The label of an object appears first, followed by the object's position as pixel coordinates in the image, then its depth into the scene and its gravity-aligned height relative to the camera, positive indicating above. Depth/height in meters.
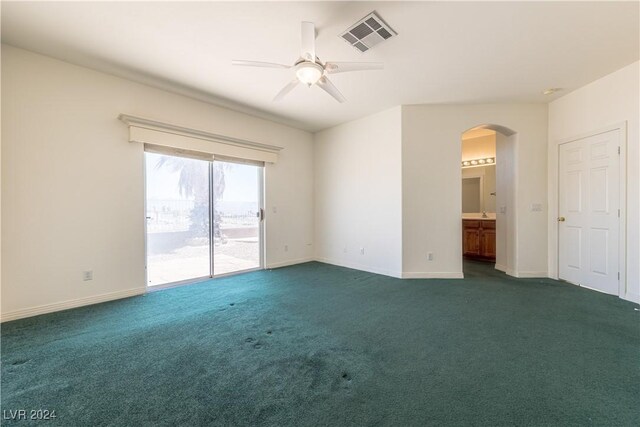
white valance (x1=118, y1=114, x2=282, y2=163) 3.39 +1.12
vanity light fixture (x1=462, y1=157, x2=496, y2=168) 5.93 +1.16
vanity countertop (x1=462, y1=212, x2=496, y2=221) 5.44 -0.13
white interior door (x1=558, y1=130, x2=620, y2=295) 3.37 -0.04
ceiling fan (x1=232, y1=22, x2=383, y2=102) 2.21 +1.32
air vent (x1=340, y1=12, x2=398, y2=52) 2.26 +1.69
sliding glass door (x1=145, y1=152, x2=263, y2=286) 3.76 -0.09
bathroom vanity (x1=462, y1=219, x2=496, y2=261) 5.35 -0.62
